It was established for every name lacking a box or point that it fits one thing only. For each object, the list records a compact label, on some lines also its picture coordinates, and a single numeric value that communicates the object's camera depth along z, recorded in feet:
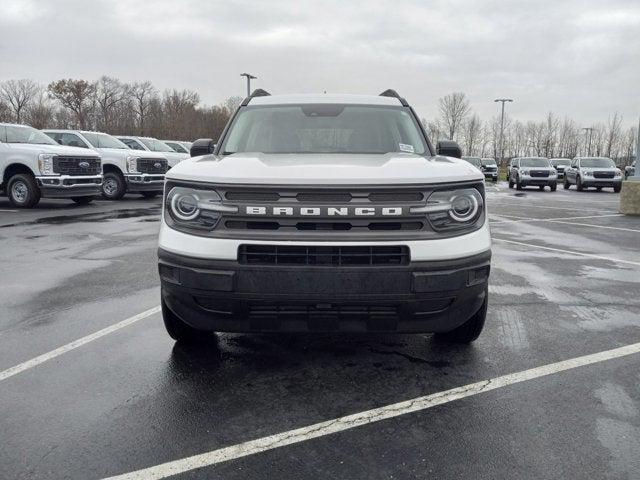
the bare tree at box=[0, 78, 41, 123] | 281.74
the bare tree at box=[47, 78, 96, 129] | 293.84
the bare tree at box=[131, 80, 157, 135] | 299.58
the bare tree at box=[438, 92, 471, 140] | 248.32
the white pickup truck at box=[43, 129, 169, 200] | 55.42
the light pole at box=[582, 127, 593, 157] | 294.87
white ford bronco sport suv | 9.39
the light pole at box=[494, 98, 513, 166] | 190.49
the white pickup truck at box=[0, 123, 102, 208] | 44.32
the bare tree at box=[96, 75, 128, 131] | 292.08
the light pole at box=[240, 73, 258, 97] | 139.37
